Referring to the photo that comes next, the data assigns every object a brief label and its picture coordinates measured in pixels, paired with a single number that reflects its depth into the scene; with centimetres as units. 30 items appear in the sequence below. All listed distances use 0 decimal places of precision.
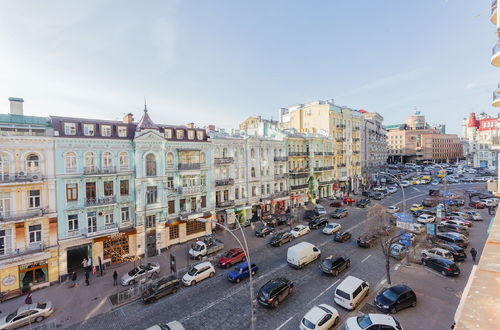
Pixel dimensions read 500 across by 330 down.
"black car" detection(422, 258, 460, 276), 2187
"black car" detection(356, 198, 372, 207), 4841
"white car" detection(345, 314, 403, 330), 1414
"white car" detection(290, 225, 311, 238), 3350
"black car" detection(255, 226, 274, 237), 3419
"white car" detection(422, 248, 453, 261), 2419
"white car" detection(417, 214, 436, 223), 3611
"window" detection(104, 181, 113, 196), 2709
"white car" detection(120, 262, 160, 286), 2311
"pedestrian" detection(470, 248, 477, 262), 2423
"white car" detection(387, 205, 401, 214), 4152
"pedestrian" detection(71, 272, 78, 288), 2344
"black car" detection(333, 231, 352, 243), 3109
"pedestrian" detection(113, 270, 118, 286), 2304
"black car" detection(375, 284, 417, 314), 1709
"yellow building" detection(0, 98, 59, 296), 2188
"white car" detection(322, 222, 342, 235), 3384
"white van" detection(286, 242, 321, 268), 2456
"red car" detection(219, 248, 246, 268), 2583
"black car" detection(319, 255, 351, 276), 2269
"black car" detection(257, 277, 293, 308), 1842
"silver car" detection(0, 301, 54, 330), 1709
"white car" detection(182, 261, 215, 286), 2248
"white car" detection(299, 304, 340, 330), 1503
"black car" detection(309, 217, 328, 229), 3691
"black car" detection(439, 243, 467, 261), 2481
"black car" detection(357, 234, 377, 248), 2897
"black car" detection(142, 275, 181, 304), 2009
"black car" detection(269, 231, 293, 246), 3067
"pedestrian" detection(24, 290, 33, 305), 1992
